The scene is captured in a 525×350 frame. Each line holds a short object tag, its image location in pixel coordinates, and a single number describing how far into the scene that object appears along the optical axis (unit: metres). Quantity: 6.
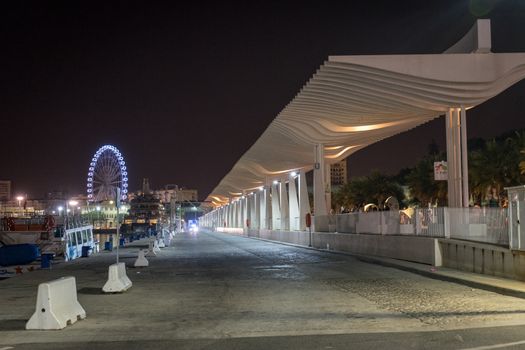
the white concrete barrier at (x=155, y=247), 38.97
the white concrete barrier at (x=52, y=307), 11.02
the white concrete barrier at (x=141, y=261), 26.70
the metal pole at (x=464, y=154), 29.12
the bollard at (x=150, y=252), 35.28
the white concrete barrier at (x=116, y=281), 16.78
